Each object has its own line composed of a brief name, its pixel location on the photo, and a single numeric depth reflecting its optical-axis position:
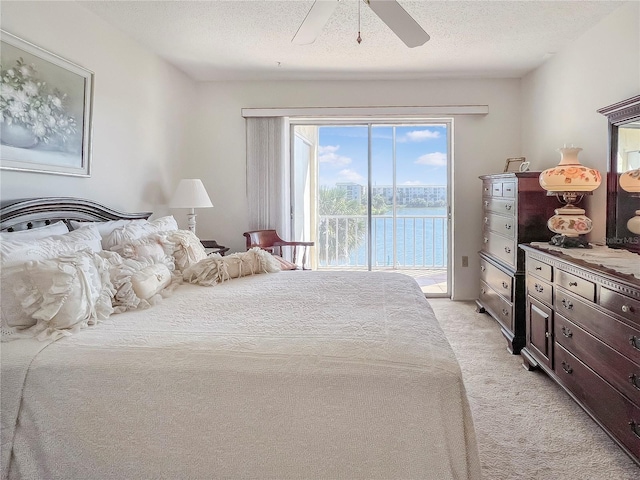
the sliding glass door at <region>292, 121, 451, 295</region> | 5.09
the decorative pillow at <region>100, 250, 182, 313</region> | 1.93
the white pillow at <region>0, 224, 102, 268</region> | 1.67
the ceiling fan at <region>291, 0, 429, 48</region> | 1.98
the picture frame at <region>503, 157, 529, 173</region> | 4.25
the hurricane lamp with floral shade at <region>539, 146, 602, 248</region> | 2.83
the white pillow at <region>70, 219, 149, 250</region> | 2.57
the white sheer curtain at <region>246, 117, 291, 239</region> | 4.64
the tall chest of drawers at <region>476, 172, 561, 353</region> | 3.23
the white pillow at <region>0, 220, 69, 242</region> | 1.92
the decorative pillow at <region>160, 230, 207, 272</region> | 2.69
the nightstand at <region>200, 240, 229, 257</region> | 3.98
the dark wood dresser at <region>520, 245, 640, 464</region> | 1.79
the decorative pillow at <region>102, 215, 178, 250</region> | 2.50
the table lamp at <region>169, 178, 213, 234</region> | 3.78
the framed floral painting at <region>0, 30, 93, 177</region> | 2.23
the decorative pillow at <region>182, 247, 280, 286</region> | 2.55
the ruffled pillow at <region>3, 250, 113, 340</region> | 1.58
